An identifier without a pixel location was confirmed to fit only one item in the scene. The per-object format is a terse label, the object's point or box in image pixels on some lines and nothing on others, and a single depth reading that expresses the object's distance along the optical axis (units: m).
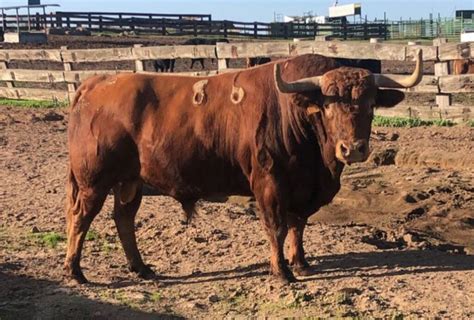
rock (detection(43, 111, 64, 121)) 15.84
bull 5.94
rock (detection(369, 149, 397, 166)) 11.10
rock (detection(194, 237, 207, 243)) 7.54
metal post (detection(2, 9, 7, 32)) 41.53
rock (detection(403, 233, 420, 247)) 7.42
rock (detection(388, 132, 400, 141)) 12.69
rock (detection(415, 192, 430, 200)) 9.26
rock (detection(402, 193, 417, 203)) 9.18
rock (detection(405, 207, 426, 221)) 8.63
